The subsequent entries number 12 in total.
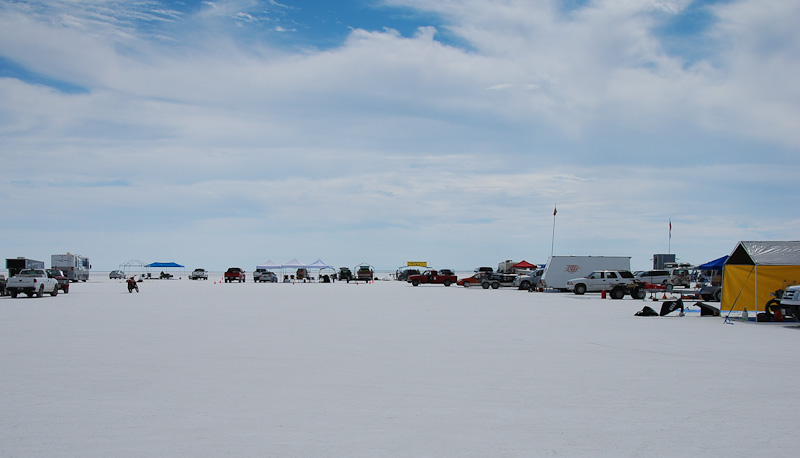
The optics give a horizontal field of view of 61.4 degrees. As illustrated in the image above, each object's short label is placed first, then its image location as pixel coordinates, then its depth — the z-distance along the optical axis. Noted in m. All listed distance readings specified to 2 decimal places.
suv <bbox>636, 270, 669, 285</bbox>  53.81
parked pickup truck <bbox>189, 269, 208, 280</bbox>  83.29
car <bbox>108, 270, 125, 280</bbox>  89.56
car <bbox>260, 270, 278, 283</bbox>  76.00
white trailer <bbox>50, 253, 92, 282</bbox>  61.75
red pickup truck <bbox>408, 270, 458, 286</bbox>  62.50
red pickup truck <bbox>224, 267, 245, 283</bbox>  73.50
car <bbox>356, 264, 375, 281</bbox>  80.44
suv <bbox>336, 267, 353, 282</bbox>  80.81
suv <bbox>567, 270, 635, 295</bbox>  43.66
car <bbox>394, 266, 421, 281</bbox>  85.62
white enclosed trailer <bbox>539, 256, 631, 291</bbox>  47.06
